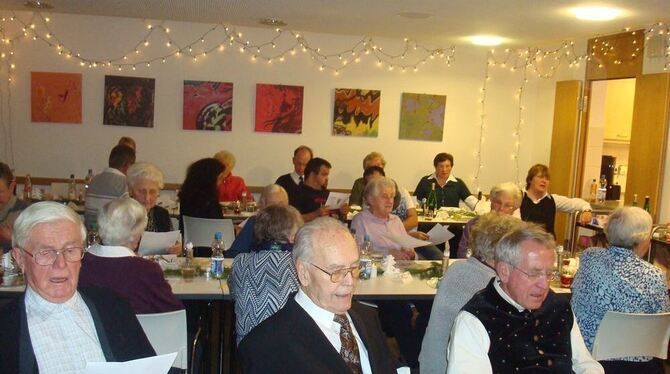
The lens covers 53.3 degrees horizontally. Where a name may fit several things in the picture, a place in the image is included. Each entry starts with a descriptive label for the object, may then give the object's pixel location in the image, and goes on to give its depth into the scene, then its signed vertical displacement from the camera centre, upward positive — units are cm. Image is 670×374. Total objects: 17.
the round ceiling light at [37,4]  711 +123
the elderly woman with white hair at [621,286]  340 -70
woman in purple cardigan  316 -69
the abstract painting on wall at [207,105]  862 +29
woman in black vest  666 -57
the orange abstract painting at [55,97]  829 +27
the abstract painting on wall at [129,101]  845 +28
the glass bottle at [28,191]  718 -81
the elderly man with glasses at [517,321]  266 -72
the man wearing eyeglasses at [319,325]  221 -66
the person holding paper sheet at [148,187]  499 -47
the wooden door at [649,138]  711 +15
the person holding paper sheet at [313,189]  674 -57
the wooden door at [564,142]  861 +8
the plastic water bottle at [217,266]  417 -87
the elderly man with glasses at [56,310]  223 -66
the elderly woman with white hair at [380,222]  531 -69
